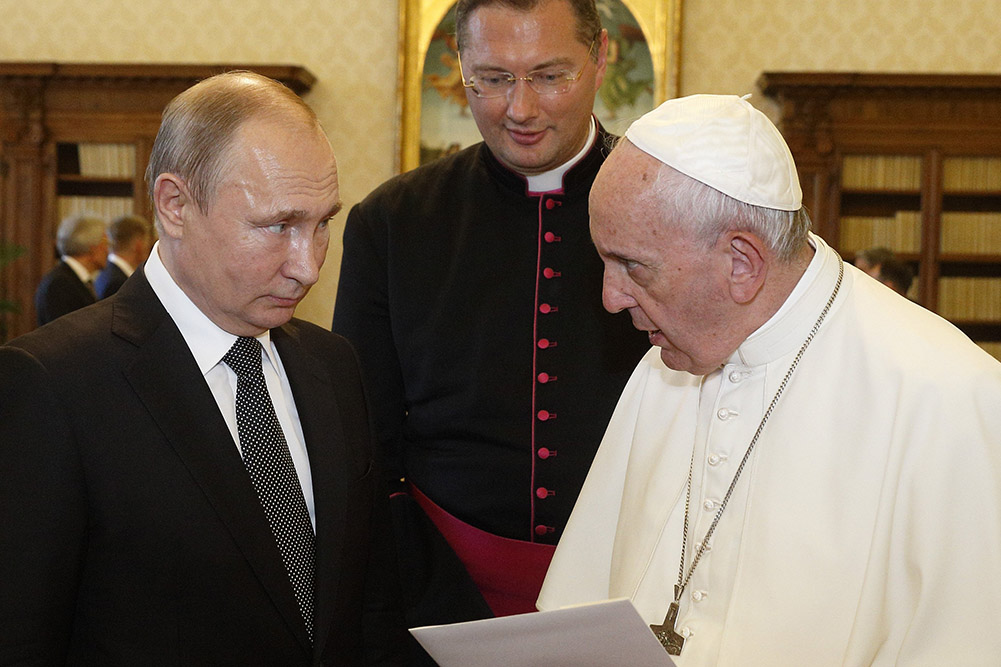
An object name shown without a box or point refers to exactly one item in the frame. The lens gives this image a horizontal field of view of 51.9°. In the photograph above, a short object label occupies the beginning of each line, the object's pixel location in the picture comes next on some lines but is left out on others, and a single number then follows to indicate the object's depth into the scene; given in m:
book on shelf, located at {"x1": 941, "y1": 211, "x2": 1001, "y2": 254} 7.81
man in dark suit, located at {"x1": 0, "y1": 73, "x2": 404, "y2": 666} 1.55
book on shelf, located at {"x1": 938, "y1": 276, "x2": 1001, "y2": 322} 7.84
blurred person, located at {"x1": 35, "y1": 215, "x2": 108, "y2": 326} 7.04
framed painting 7.88
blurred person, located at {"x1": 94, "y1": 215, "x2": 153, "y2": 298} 7.41
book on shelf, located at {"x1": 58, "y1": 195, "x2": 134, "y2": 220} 8.30
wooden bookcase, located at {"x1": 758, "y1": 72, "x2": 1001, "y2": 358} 7.70
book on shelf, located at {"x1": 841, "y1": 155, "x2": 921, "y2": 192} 7.82
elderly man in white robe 1.59
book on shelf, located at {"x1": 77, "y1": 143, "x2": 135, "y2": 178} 8.19
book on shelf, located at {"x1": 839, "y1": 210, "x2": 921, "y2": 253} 7.81
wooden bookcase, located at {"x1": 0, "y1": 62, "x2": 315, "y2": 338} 7.99
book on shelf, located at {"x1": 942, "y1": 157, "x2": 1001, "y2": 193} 7.79
